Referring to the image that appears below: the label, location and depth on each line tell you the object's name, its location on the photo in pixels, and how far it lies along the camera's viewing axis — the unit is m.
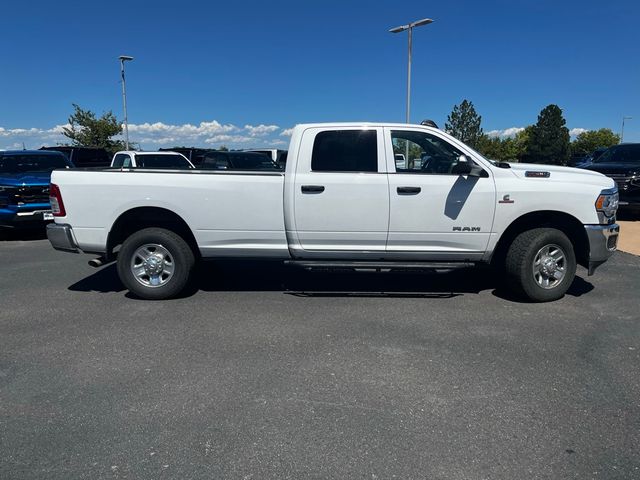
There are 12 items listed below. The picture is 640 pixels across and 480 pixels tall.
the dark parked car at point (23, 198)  10.25
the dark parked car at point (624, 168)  11.76
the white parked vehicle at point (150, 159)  13.52
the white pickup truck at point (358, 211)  5.50
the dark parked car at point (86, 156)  17.31
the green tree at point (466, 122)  88.56
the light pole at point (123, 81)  28.57
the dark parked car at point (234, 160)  15.04
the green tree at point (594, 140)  97.25
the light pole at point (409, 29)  21.67
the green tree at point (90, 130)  34.22
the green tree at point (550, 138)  87.06
